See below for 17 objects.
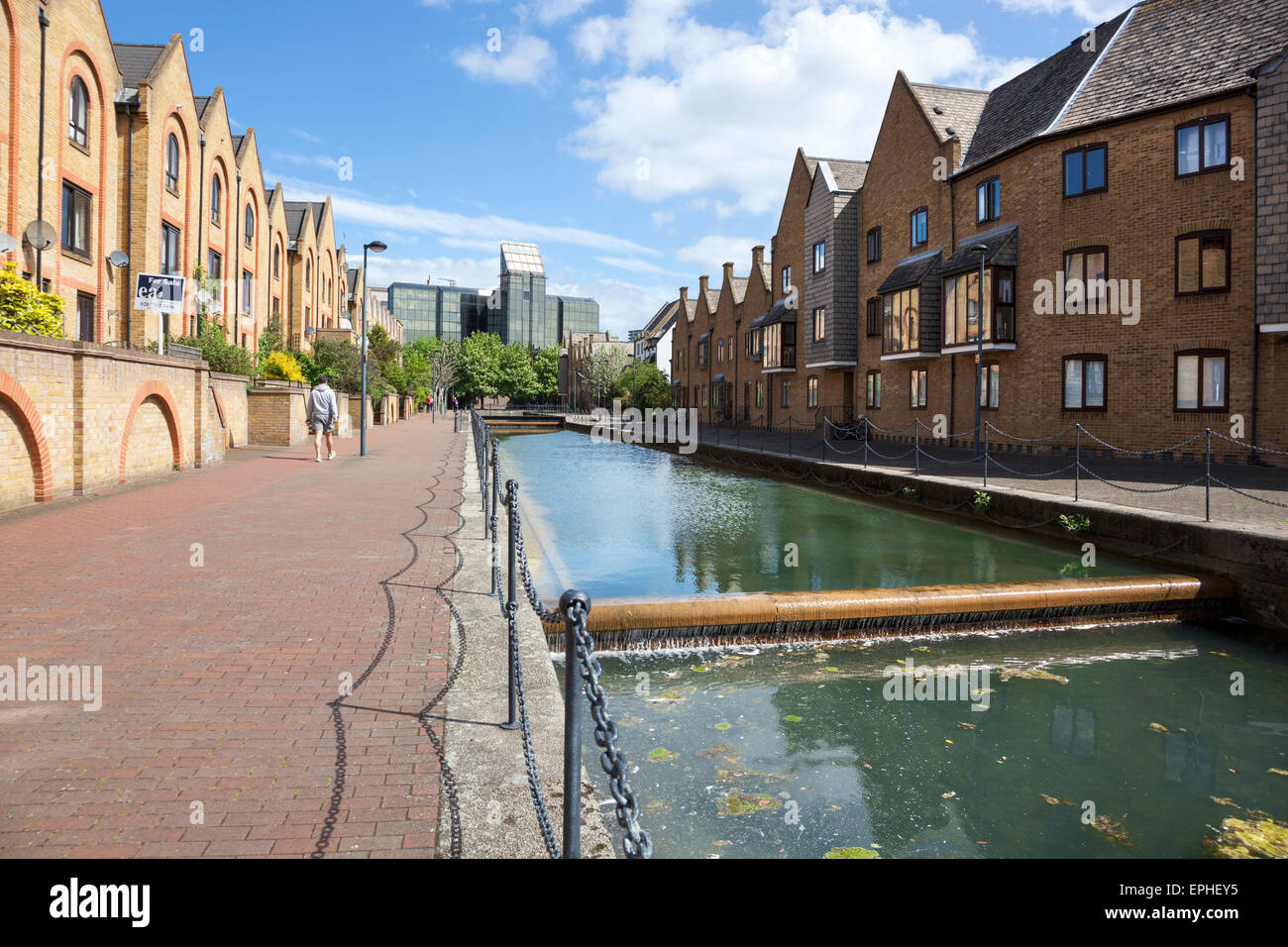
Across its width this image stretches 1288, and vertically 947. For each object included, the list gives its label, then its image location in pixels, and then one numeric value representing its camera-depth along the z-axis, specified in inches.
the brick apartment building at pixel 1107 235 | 747.4
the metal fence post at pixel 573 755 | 111.2
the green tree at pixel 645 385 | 2204.7
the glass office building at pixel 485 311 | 5472.4
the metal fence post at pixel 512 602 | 172.2
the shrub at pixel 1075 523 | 494.9
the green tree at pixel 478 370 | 4050.2
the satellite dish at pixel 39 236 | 778.2
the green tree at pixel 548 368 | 4566.9
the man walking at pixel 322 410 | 801.6
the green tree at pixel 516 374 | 4195.4
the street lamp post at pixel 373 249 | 866.3
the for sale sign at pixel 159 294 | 701.3
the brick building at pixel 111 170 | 782.5
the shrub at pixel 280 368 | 1064.8
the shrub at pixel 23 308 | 505.2
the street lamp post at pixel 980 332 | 816.9
